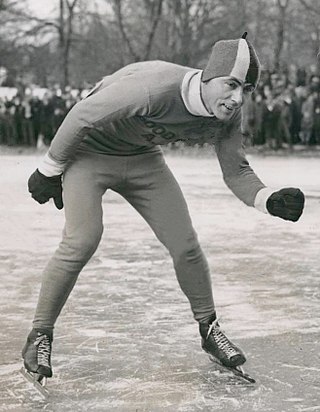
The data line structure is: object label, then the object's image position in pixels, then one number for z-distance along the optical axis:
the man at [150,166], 4.38
